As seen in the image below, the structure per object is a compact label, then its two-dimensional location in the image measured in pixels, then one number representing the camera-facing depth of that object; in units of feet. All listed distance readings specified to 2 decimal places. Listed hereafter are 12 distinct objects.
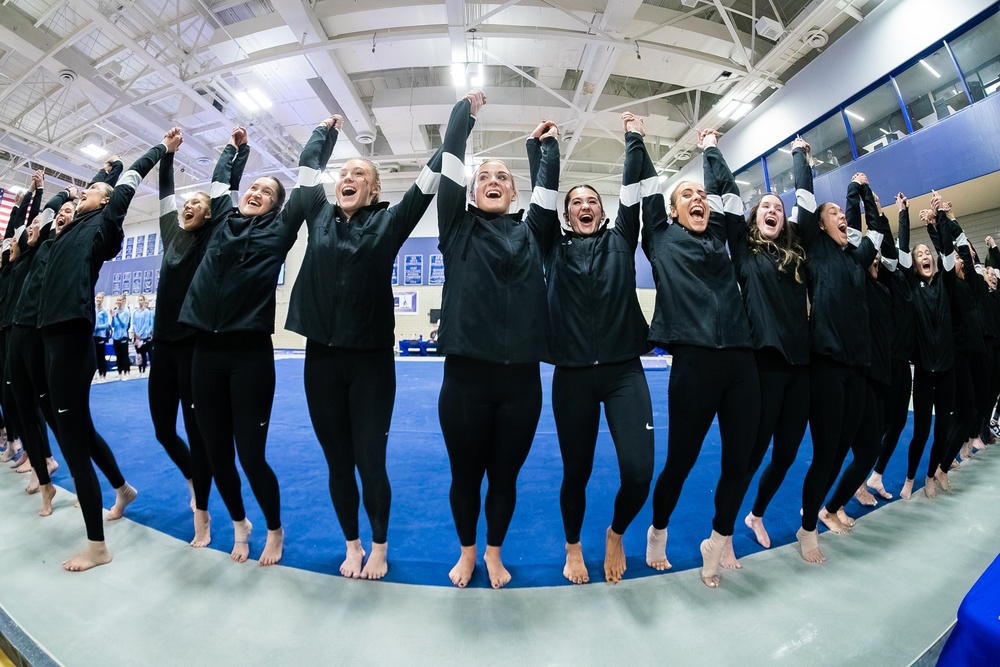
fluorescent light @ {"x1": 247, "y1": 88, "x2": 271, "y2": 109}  29.56
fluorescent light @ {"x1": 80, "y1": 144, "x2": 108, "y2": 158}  38.32
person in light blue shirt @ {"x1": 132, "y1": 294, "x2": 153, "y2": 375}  33.19
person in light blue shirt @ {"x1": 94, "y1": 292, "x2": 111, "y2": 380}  28.86
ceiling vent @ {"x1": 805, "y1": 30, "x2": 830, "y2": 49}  25.70
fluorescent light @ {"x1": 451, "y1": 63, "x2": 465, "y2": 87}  25.52
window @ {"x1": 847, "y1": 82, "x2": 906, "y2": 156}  25.20
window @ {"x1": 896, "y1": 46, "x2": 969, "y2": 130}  22.48
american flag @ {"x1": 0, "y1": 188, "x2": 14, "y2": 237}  29.78
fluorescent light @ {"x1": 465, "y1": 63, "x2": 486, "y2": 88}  26.25
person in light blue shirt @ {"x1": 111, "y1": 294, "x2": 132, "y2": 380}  29.84
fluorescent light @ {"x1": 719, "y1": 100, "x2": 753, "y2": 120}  33.14
